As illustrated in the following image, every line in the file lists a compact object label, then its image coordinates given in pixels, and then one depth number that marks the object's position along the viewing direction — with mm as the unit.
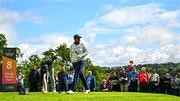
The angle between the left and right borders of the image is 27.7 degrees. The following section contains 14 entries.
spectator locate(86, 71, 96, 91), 20997
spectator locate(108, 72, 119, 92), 20985
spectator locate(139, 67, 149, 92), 19944
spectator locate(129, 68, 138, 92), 20077
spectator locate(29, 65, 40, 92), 19955
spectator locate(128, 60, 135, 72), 19739
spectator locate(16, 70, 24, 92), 21770
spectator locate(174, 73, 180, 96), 19329
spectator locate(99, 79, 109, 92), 21990
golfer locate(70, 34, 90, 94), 12743
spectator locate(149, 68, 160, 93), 20060
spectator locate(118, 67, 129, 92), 20191
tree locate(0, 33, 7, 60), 73092
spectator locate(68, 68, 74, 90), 20077
